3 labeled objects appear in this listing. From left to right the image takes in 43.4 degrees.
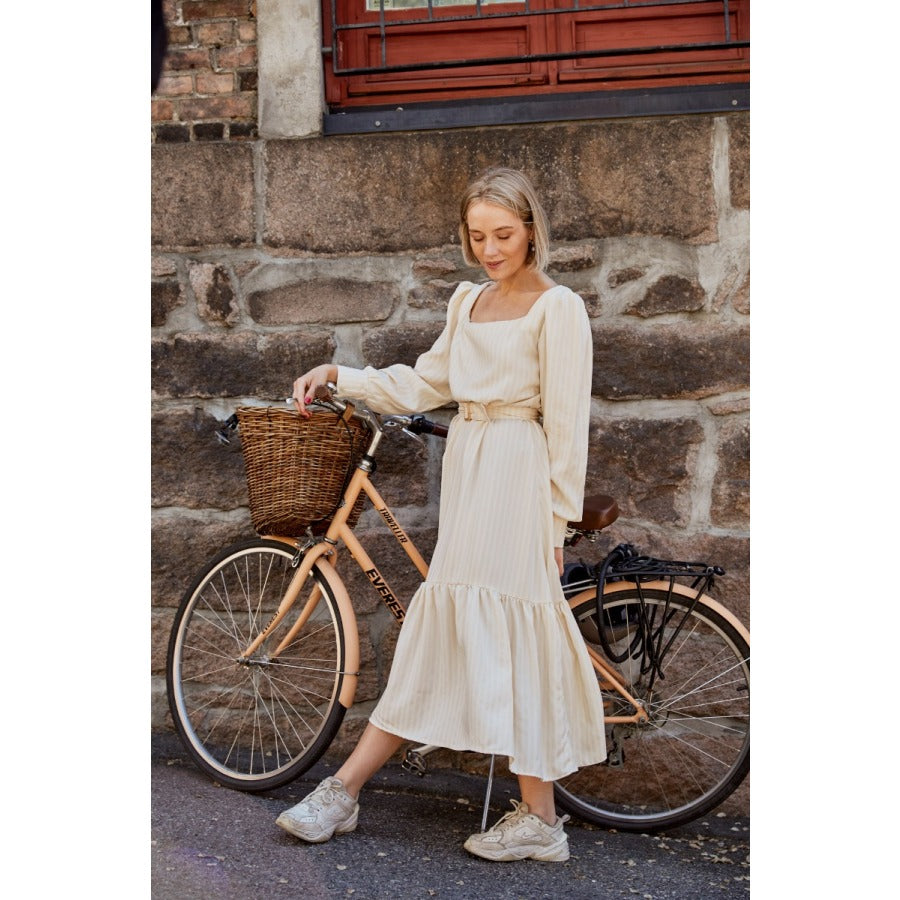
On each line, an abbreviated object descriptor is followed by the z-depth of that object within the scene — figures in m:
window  4.12
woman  3.21
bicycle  3.53
